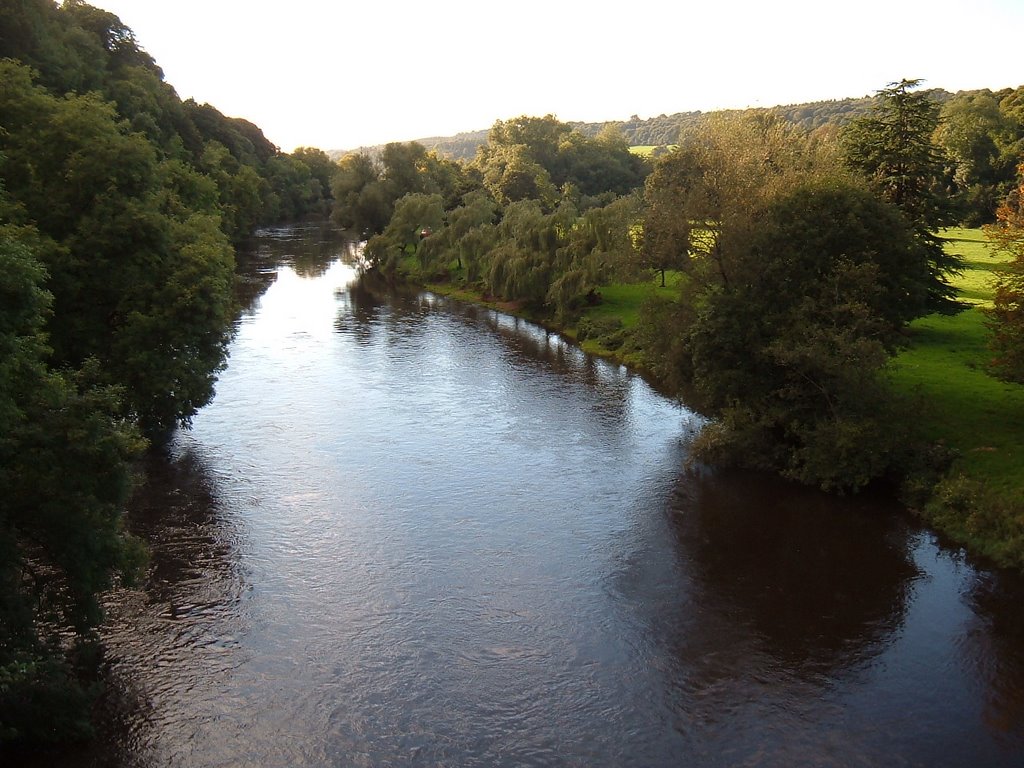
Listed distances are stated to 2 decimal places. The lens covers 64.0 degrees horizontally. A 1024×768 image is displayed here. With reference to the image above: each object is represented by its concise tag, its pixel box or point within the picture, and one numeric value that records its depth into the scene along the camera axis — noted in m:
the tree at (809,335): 28.00
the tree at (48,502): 15.10
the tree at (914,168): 38.53
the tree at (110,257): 28.77
